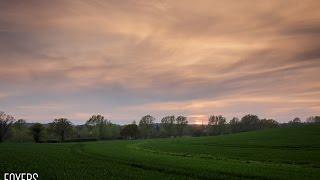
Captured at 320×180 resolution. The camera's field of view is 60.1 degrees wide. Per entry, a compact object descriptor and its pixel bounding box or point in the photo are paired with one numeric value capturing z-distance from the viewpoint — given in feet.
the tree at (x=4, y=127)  381.00
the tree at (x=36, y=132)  426.92
